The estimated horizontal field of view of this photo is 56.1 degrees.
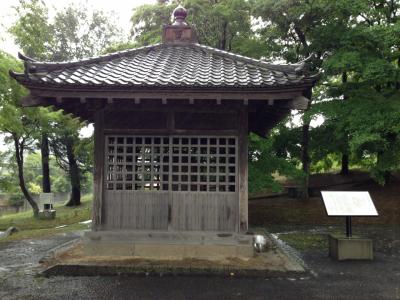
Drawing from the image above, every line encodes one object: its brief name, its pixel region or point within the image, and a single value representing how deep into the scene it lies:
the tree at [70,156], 28.22
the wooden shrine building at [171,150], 7.86
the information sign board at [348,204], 8.50
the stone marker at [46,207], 23.52
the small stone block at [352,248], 8.46
